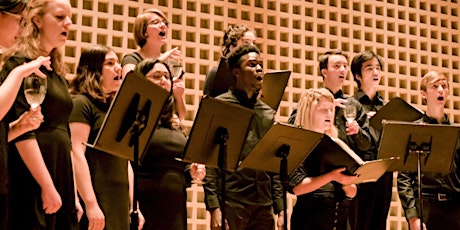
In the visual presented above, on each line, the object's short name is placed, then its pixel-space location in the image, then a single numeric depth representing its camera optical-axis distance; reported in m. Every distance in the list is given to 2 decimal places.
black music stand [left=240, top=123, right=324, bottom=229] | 7.45
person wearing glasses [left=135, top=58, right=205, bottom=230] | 7.51
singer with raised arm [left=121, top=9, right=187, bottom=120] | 9.34
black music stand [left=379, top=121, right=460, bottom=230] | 9.03
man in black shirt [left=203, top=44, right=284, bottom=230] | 8.19
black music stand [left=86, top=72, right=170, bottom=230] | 6.32
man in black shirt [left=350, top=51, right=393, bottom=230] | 10.00
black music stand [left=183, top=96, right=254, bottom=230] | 7.07
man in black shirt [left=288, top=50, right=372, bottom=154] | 9.66
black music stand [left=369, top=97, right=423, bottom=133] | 10.13
